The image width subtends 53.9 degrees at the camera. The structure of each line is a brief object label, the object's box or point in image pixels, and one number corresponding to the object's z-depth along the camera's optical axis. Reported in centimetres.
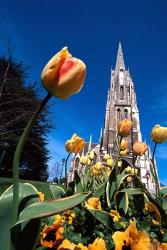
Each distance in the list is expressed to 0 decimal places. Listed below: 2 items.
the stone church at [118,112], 2724
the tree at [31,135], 598
